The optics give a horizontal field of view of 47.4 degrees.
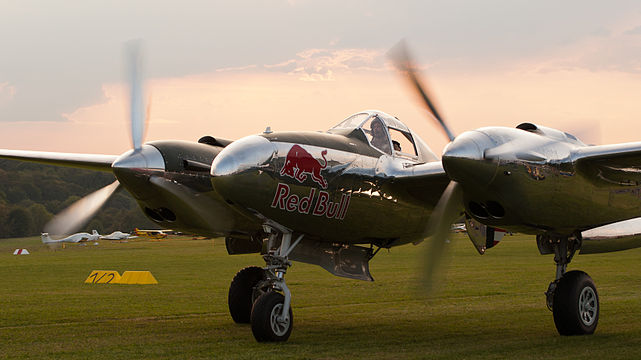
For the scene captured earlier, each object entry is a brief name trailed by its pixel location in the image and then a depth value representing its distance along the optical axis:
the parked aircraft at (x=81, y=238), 92.94
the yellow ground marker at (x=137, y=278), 26.77
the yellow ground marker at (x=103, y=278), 27.45
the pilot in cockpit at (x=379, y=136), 12.63
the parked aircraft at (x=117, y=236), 95.94
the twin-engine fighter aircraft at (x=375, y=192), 10.38
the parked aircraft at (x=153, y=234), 93.05
